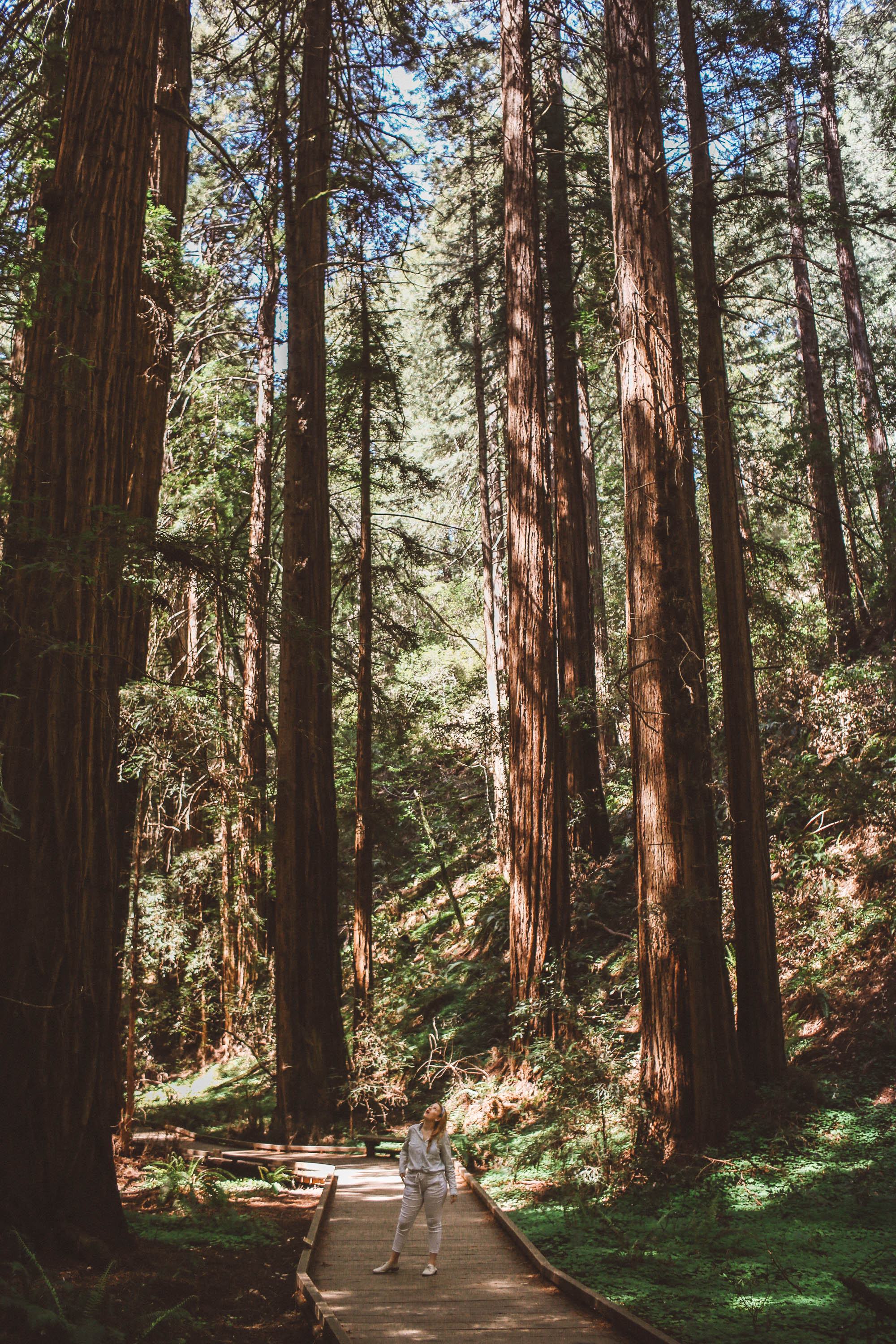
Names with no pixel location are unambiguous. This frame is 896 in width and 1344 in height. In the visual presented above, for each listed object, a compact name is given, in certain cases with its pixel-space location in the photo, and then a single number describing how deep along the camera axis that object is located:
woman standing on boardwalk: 6.11
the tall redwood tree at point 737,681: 8.48
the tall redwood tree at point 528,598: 10.95
